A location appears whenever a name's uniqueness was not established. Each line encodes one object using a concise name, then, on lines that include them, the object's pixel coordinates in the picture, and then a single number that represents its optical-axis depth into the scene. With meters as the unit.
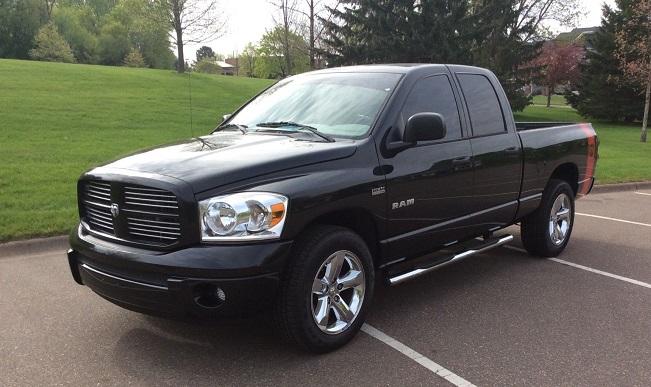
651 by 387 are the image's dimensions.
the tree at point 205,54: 98.08
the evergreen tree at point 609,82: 32.59
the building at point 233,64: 106.31
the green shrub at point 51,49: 57.28
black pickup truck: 3.29
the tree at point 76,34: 74.94
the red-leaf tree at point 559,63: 47.53
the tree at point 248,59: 90.81
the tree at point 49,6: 74.06
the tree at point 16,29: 65.88
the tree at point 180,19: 34.88
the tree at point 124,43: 76.75
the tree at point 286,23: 33.31
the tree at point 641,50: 23.20
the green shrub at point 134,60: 70.25
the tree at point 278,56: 36.81
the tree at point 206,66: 82.25
